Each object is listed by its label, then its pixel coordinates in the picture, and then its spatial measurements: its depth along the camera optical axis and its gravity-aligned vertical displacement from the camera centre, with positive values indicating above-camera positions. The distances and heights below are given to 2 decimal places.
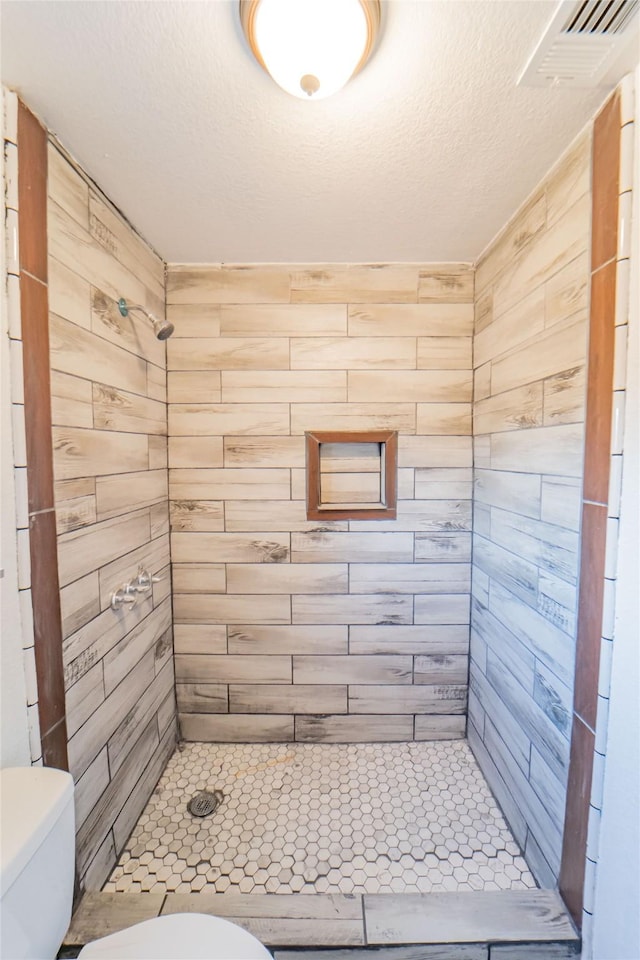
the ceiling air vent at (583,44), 0.70 +0.87
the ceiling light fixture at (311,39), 0.68 +0.82
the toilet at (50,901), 0.69 -0.90
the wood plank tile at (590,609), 0.91 -0.38
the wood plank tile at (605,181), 0.88 +0.69
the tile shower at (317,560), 1.10 -0.42
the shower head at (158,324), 1.31 +0.49
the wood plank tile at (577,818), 0.95 -0.96
